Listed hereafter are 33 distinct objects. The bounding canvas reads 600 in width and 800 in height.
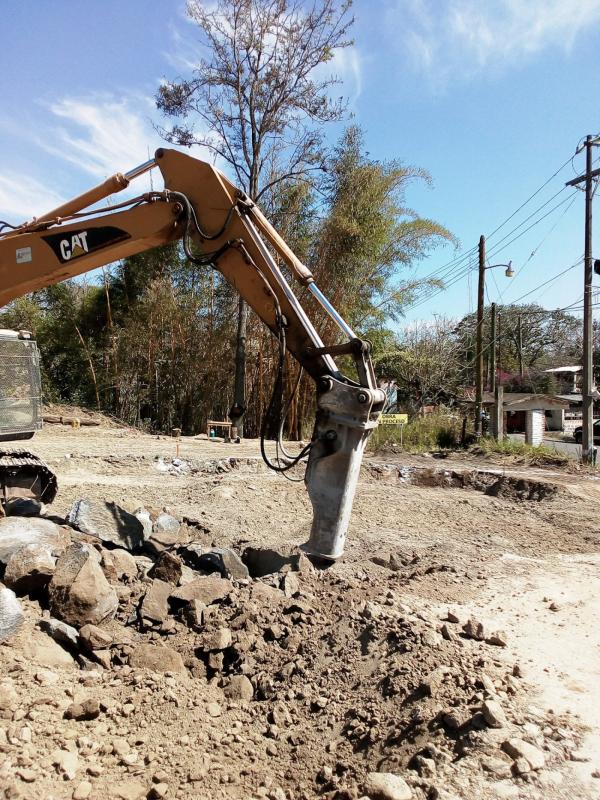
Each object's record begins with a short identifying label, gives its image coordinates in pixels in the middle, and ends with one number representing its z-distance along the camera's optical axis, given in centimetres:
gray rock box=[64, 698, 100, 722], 274
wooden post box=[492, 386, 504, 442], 1442
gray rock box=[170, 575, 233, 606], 386
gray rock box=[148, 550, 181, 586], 427
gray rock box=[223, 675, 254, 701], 310
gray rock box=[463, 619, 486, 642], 365
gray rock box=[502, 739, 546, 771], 247
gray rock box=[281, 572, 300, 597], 402
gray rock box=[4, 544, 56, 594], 373
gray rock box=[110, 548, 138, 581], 432
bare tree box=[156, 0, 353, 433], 1509
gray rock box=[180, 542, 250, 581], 470
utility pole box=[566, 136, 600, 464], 1347
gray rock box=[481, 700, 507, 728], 264
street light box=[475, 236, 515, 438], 1596
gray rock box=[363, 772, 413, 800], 230
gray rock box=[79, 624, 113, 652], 335
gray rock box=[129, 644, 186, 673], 326
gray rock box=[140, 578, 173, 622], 369
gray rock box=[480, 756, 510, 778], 242
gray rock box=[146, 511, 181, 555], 522
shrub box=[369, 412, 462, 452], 1383
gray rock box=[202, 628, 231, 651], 339
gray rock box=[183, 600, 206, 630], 363
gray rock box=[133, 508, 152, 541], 530
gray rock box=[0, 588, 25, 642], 323
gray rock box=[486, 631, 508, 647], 365
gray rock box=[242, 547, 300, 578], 486
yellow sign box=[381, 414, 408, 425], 1244
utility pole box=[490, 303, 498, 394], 2261
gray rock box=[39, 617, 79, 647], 336
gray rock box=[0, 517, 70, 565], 415
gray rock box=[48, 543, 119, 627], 357
